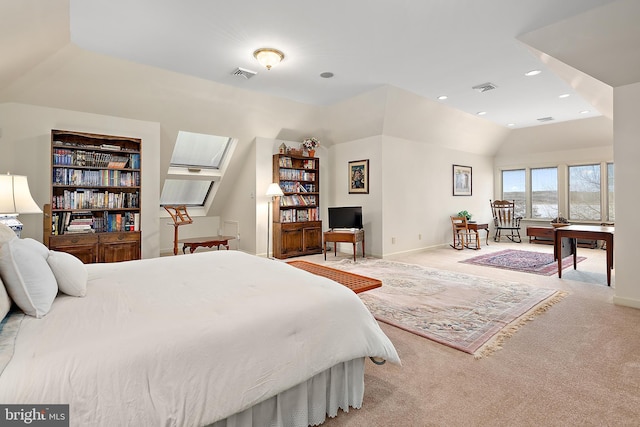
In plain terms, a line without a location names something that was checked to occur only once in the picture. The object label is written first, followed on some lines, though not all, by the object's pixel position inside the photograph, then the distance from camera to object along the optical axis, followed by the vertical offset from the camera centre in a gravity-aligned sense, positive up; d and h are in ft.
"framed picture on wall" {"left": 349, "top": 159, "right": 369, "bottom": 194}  20.13 +2.26
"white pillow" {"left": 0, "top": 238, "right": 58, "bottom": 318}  4.21 -0.87
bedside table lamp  8.73 +0.46
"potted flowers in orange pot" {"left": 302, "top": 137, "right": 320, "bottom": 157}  20.31 +4.31
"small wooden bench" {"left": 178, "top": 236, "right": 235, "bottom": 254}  17.46 -1.61
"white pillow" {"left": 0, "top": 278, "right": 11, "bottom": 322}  3.87 -1.10
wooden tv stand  18.08 -1.42
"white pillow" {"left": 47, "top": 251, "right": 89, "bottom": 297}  5.04 -0.99
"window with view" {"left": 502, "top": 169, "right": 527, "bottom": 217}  27.32 +1.96
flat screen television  19.12 -0.31
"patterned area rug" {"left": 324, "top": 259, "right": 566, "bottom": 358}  8.35 -3.14
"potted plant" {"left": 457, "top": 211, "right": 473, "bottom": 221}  23.75 -0.25
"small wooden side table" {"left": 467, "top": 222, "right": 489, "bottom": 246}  22.55 -1.13
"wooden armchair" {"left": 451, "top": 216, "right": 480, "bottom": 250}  22.54 -1.67
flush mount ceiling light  11.54 +5.77
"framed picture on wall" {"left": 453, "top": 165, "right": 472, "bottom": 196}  24.61 +2.40
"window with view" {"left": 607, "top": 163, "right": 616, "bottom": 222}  22.84 +1.31
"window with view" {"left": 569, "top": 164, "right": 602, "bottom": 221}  23.53 +1.27
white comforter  3.26 -1.60
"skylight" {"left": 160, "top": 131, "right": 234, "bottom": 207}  19.29 +2.94
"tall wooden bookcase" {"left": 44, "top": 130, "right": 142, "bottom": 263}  13.15 +0.76
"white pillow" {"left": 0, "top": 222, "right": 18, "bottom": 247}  4.51 -0.30
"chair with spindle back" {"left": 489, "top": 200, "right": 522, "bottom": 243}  26.27 -0.66
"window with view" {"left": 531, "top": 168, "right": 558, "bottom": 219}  25.52 +1.41
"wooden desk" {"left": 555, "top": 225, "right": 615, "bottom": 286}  12.19 -1.01
